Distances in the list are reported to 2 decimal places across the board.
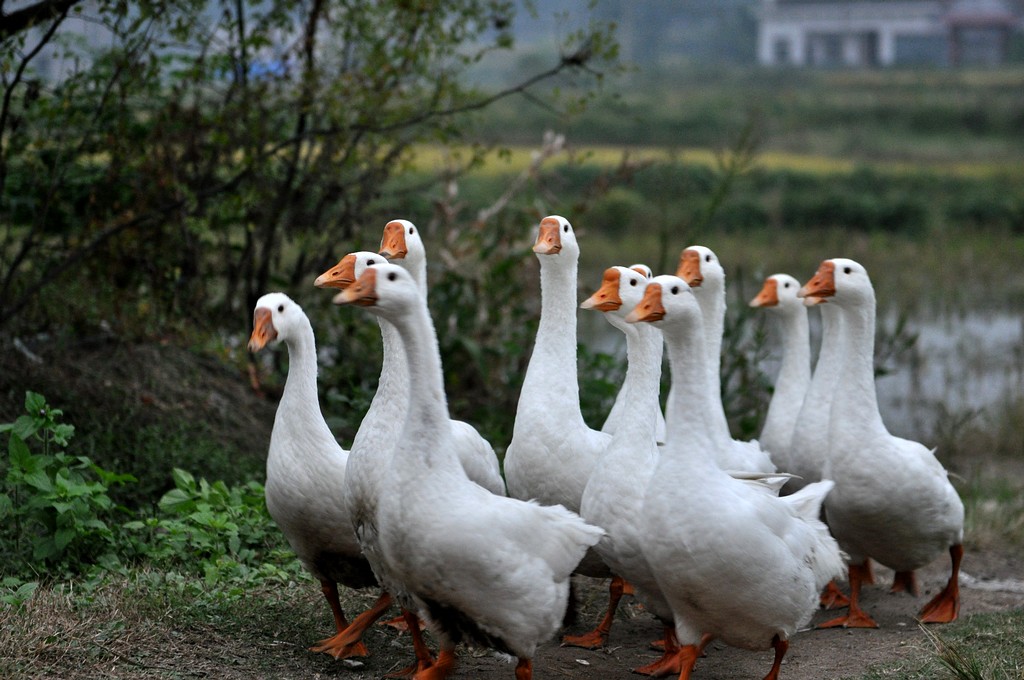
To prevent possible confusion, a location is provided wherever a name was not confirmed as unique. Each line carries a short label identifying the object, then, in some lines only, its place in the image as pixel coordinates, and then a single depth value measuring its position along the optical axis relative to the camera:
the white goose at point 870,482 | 10.43
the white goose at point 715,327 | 10.43
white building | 67.87
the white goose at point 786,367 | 12.11
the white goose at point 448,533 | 7.76
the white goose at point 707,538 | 8.11
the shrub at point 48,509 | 10.04
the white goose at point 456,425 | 9.70
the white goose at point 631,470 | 8.68
